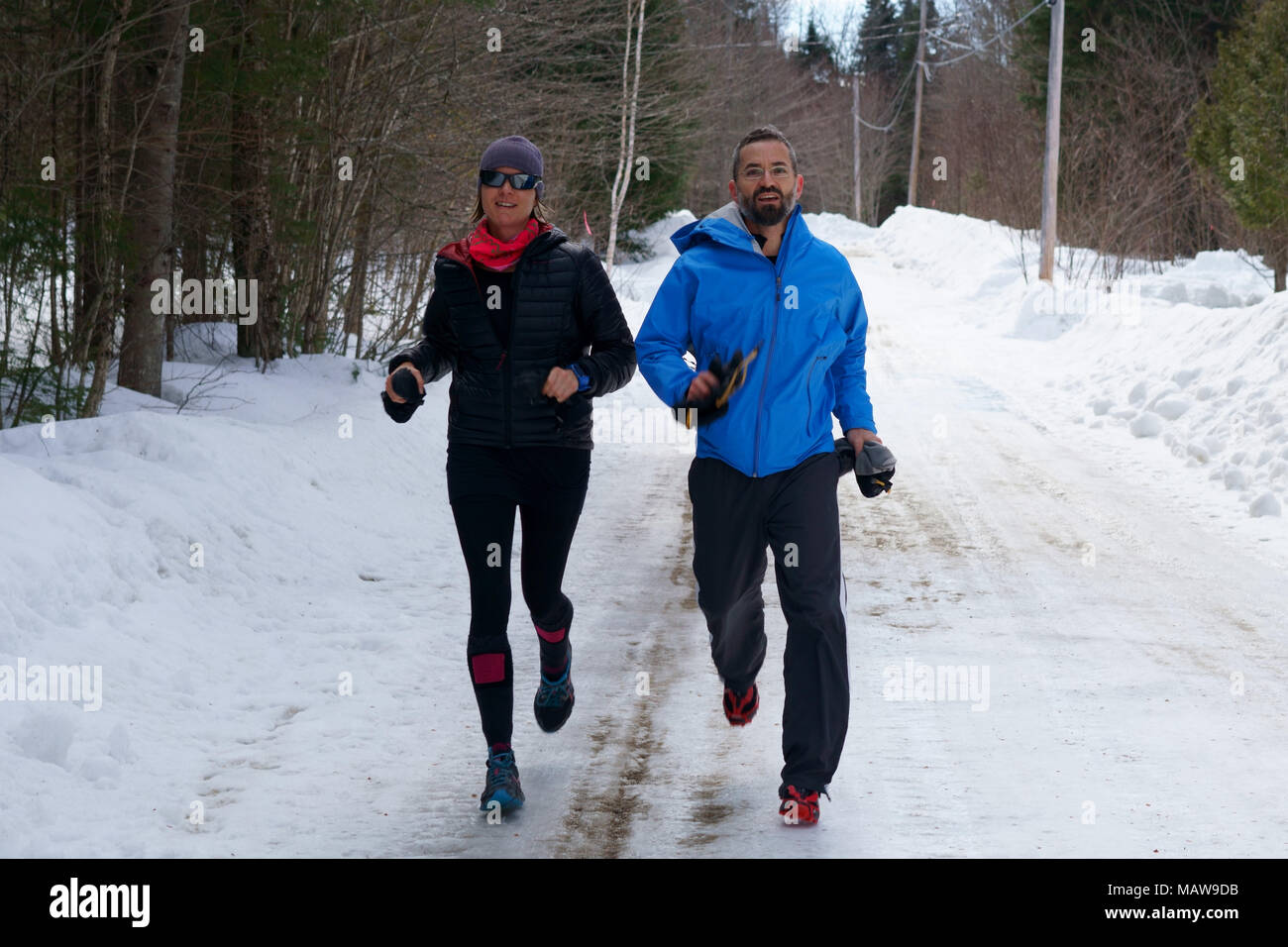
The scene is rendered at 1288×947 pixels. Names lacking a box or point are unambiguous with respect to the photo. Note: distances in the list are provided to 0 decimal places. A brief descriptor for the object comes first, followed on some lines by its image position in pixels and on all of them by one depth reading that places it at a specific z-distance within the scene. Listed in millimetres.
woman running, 4254
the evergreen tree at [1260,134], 16828
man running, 4191
